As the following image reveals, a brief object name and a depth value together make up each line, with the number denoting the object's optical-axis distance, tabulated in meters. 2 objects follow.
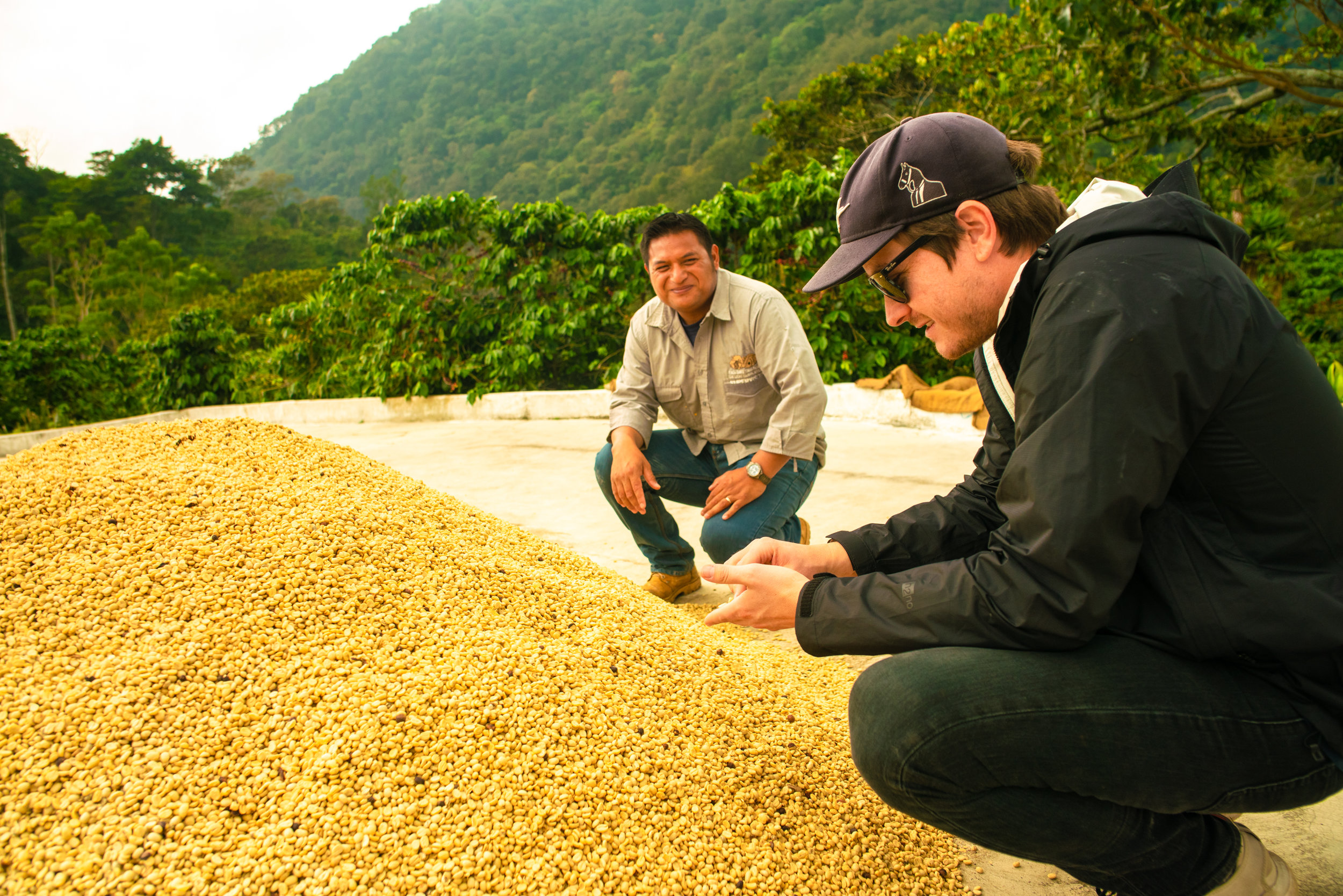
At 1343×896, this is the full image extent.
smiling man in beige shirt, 2.37
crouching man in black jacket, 0.89
